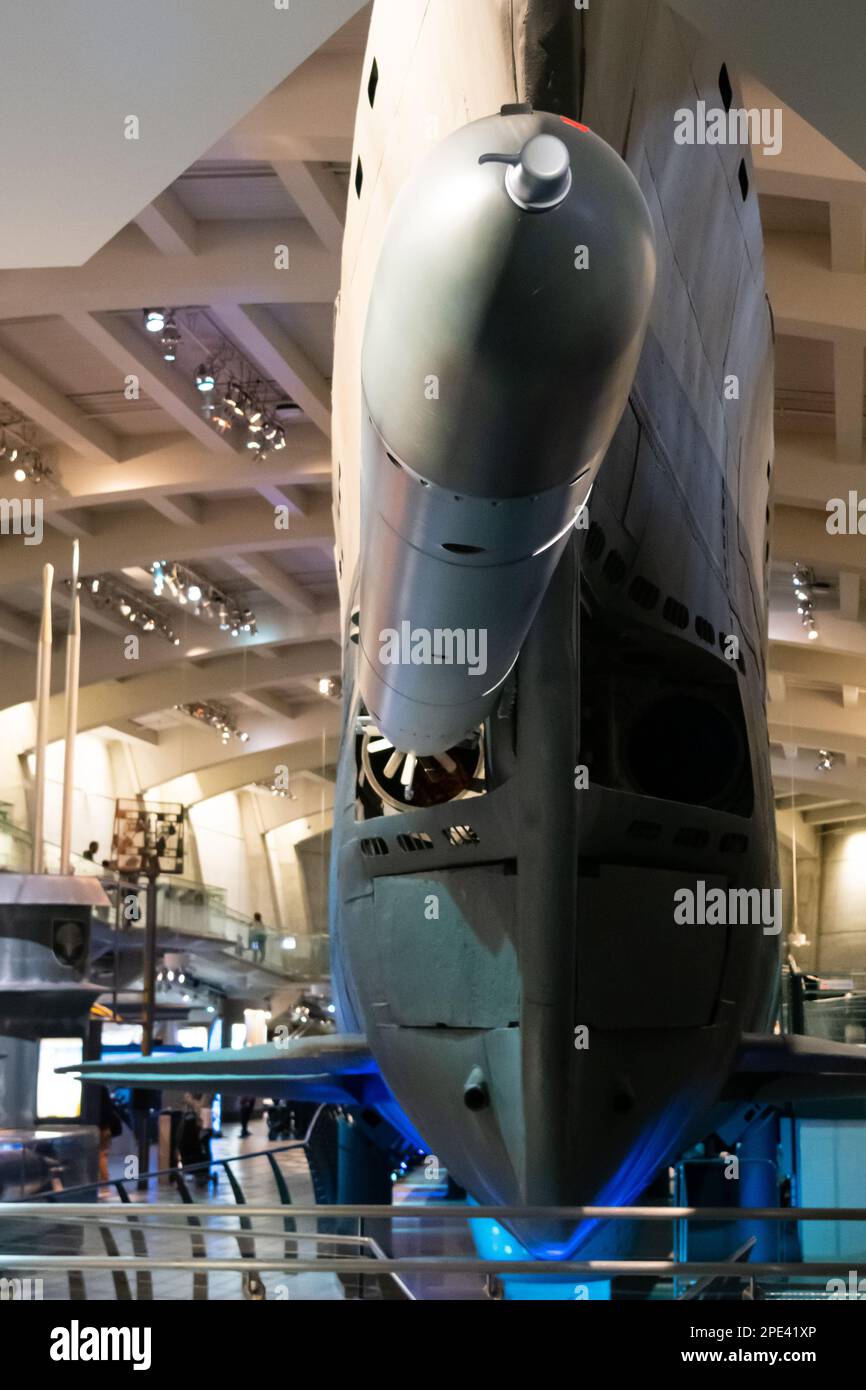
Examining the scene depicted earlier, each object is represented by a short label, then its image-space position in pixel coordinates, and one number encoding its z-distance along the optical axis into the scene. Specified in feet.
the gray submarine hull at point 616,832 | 19.07
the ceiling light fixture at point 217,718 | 108.27
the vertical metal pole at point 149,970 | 64.34
